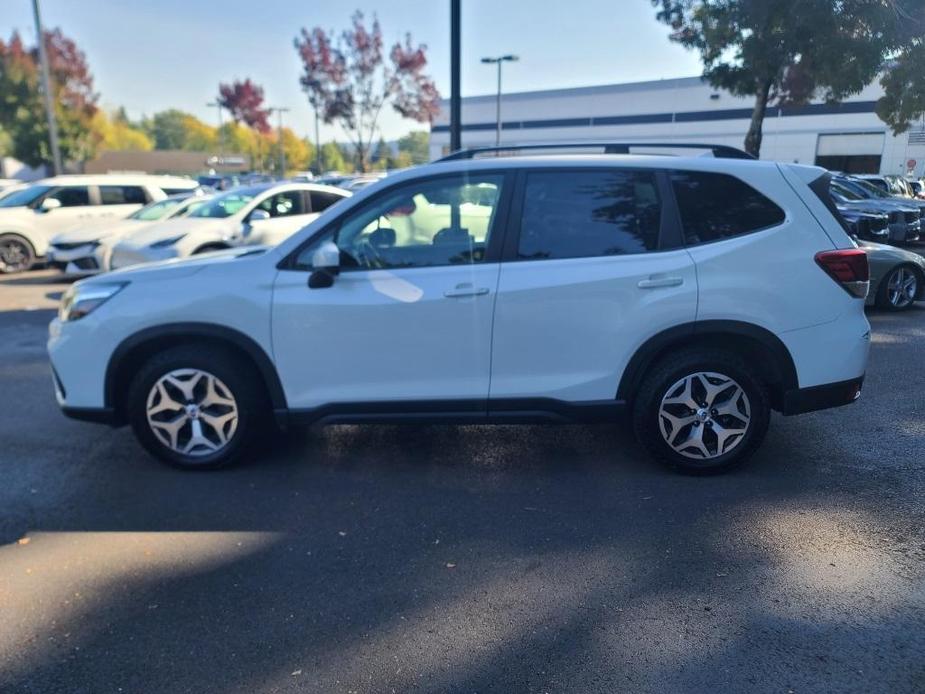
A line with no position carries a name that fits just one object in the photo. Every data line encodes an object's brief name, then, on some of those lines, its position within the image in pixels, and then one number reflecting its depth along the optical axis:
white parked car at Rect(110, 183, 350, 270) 9.72
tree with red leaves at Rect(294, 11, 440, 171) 31.72
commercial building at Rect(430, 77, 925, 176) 42.59
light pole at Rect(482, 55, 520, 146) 32.84
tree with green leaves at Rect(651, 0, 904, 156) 14.75
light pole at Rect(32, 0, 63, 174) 18.16
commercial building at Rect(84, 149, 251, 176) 82.00
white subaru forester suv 3.83
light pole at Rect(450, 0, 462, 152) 8.38
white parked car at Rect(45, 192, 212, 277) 11.41
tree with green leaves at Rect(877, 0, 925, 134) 14.77
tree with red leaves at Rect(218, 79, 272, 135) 57.03
